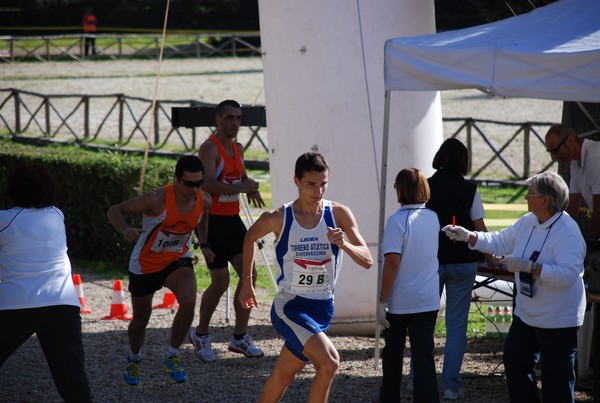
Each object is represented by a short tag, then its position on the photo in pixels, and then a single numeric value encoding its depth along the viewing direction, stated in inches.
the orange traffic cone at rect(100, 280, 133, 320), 724.7
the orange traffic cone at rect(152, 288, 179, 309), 761.0
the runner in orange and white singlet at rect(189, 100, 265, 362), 599.5
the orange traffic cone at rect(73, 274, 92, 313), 742.5
